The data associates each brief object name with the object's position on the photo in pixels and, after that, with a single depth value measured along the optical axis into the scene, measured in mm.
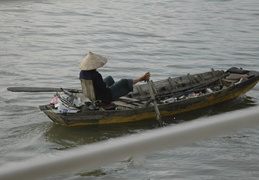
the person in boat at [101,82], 15273
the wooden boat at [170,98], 15883
